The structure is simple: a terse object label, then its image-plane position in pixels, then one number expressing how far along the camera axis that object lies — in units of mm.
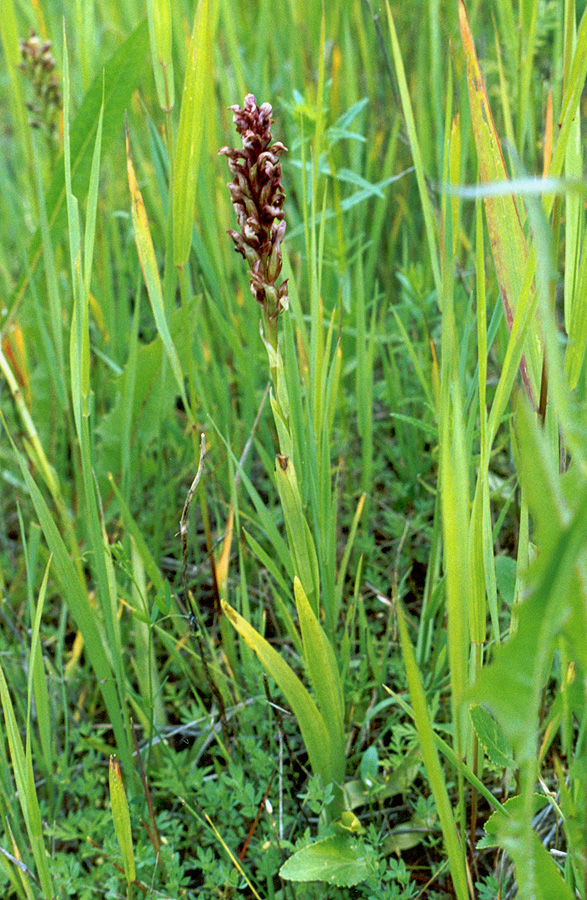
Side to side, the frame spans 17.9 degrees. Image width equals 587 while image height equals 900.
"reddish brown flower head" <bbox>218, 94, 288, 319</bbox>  700
